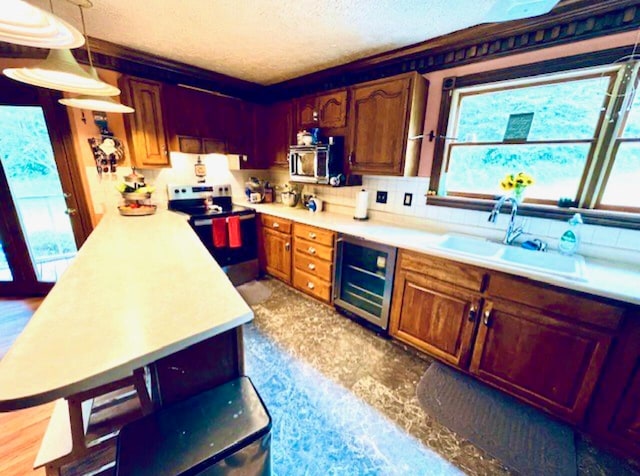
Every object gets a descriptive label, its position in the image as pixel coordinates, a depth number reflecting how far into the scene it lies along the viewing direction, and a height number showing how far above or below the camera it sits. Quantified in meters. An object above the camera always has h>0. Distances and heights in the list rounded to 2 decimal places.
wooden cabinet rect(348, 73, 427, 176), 2.16 +0.41
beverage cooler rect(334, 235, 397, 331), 2.21 -0.97
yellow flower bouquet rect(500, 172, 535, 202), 1.84 -0.05
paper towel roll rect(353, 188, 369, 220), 2.68 -0.34
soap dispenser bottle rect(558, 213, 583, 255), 1.71 -0.39
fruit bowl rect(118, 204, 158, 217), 2.48 -0.43
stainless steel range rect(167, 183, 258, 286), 2.98 -0.66
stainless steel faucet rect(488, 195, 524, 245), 1.89 -0.32
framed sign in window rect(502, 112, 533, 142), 1.94 +0.36
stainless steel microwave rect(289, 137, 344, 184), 2.62 +0.10
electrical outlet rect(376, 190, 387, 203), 2.71 -0.26
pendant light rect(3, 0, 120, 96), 1.14 +0.39
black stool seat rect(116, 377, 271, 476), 0.77 -0.84
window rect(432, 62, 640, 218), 1.65 +0.27
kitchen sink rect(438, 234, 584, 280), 1.57 -0.54
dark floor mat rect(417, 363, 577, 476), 1.38 -1.46
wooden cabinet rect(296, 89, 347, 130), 2.55 +0.60
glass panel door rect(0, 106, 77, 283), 2.52 -0.28
